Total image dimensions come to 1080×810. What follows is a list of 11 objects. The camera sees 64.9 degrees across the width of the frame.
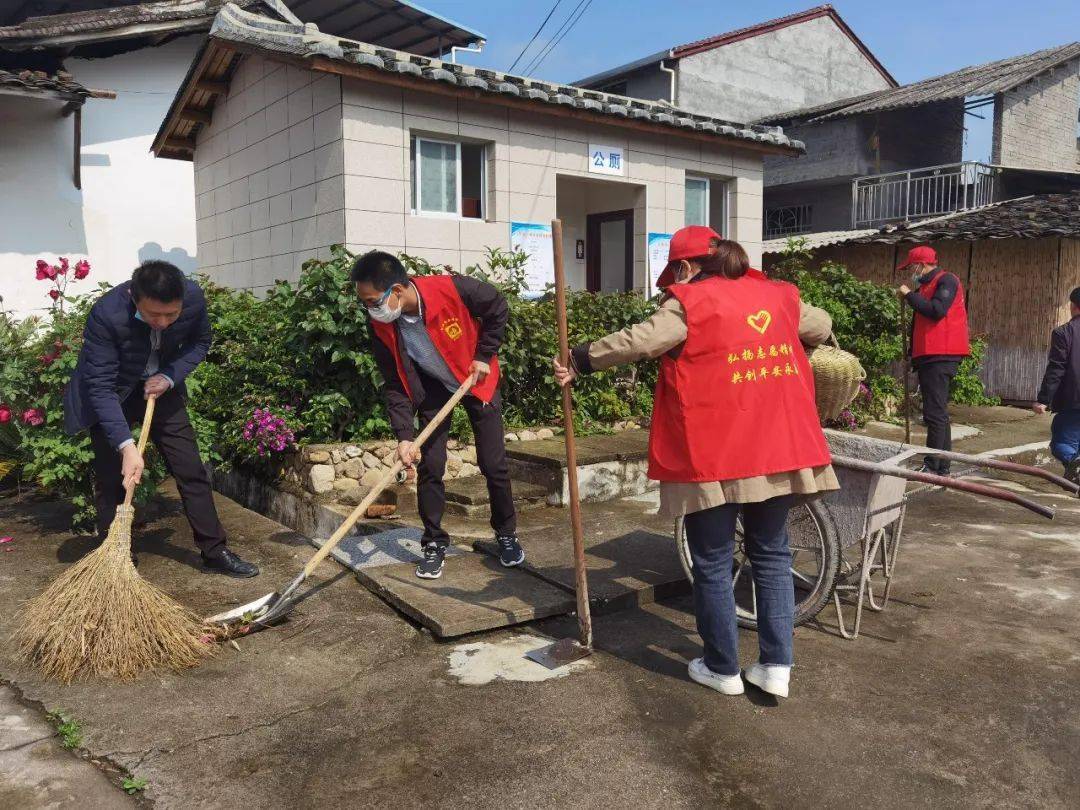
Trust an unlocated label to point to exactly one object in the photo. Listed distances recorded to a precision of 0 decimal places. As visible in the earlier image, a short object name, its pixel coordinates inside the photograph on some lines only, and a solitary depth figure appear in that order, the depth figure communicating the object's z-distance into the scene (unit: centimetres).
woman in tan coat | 329
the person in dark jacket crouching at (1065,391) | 686
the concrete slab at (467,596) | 415
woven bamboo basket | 442
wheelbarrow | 387
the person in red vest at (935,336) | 712
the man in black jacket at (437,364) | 456
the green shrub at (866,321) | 1130
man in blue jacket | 429
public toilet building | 927
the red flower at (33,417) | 548
